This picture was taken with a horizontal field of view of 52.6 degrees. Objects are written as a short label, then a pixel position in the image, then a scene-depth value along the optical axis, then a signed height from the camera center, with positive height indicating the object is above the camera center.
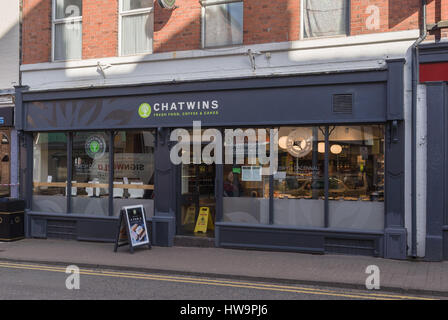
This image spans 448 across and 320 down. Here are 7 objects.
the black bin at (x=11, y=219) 11.61 -1.37
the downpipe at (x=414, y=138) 9.12 +0.60
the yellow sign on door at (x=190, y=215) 11.26 -1.20
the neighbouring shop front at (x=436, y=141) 9.00 +0.55
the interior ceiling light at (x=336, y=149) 9.84 +0.41
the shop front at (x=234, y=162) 9.53 +0.13
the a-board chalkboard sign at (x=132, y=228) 9.97 -1.37
